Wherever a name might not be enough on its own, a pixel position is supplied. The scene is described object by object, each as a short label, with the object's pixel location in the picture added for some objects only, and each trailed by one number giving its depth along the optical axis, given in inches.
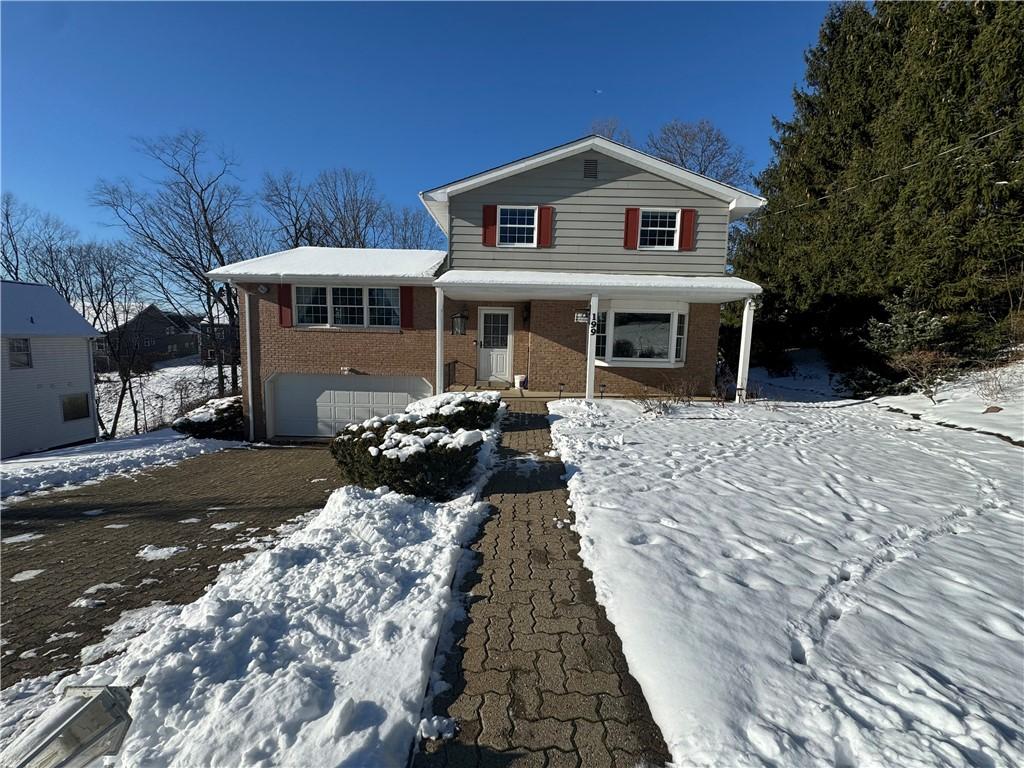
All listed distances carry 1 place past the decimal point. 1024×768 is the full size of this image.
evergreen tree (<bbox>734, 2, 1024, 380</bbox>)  423.8
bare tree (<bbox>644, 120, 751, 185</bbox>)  942.4
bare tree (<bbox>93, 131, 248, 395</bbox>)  892.6
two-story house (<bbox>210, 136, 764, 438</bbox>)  455.5
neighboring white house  624.8
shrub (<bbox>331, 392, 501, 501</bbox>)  215.2
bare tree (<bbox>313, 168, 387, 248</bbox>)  1038.4
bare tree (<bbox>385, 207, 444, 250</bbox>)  1164.5
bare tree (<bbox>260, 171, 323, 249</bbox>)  1008.2
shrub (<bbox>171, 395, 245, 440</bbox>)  533.0
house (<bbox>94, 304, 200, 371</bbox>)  1052.5
